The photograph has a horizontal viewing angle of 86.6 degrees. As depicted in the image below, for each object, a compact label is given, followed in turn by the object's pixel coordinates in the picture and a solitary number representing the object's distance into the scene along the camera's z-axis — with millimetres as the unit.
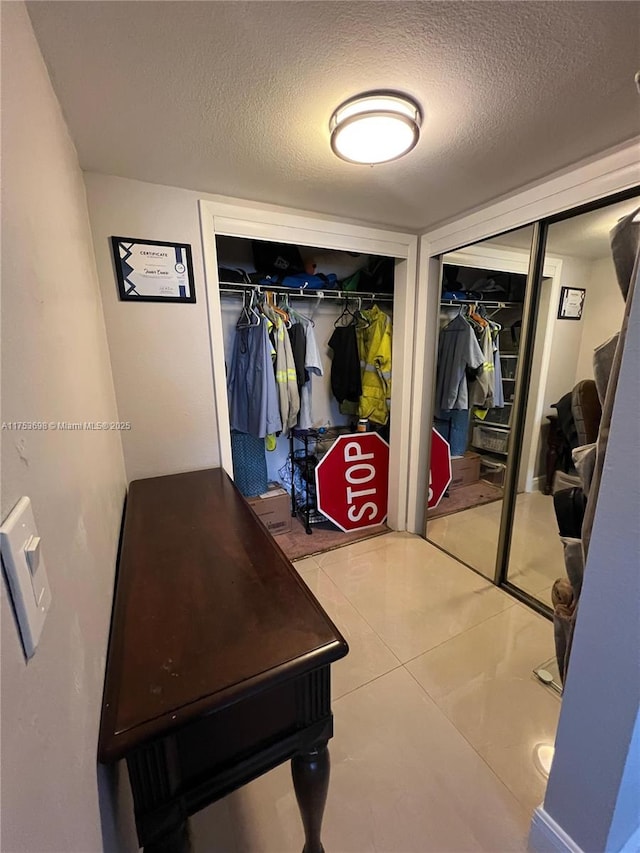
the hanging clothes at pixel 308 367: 2459
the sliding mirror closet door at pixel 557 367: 1643
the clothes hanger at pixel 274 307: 2354
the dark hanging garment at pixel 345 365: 2695
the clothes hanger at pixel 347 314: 2778
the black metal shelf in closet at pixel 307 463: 2689
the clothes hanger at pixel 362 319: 2732
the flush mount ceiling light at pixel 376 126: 1040
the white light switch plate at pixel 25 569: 324
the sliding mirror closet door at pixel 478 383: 2023
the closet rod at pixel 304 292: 2287
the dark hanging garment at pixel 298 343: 2447
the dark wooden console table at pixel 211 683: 612
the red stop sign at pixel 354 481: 2562
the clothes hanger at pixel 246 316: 2322
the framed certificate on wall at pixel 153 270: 1510
